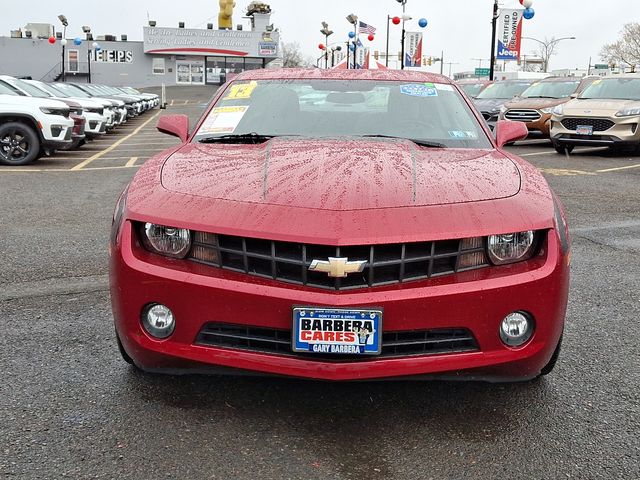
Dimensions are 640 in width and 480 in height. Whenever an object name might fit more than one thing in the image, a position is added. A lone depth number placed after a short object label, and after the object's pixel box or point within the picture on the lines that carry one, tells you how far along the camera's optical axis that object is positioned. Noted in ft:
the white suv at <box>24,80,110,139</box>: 51.60
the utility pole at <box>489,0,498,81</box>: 85.71
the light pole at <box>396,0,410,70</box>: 107.34
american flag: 124.16
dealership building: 222.07
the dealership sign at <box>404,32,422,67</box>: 119.14
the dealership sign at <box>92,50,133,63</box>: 222.89
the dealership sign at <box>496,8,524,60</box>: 88.79
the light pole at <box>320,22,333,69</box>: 159.74
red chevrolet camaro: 7.89
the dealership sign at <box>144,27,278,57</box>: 225.56
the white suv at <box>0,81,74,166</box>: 37.22
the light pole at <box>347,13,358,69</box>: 141.08
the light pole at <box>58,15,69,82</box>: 194.70
